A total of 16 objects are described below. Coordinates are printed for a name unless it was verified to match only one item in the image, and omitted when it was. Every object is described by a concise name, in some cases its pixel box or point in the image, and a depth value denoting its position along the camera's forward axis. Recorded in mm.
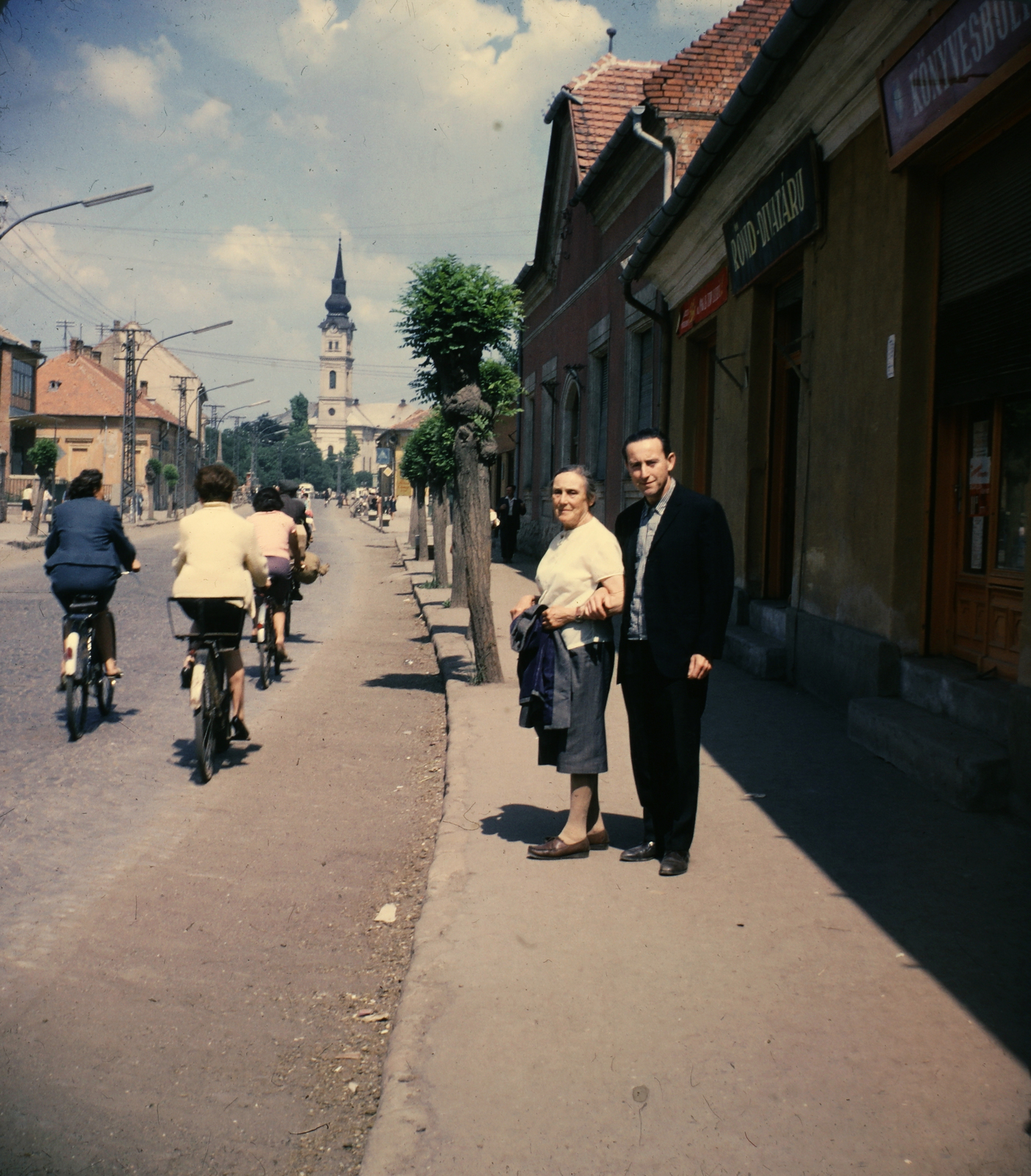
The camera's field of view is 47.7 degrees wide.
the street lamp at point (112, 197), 21844
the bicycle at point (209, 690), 6469
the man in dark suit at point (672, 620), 4590
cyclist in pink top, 10070
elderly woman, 4668
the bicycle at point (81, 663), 7375
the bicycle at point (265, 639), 9859
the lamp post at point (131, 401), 41812
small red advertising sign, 12273
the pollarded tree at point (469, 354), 9875
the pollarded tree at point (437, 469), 18719
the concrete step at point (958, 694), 5785
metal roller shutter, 6020
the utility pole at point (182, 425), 60575
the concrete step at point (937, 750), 5328
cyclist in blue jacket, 7750
